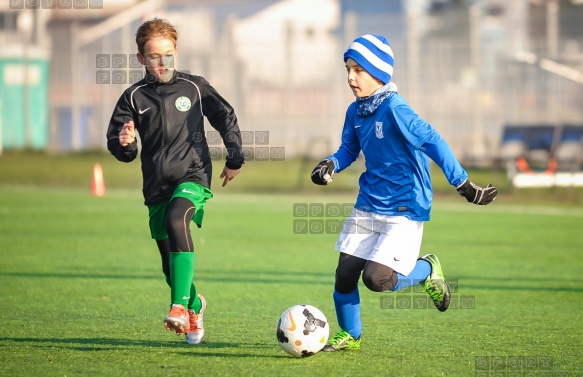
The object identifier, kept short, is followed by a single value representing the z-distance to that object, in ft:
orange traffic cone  118.73
